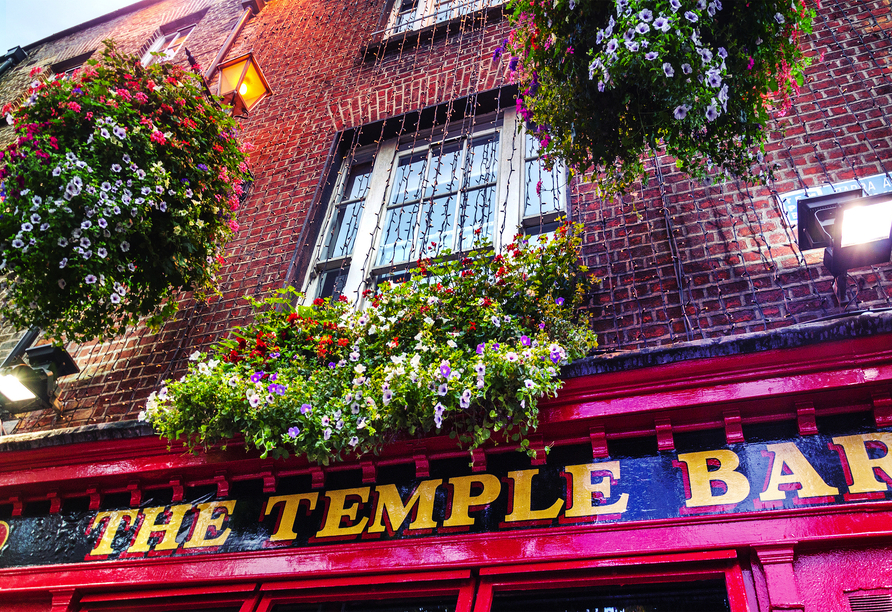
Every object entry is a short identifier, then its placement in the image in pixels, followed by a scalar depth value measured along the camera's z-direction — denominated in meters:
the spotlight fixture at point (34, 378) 6.02
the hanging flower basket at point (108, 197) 5.41
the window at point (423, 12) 8.61
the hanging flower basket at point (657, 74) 4.02
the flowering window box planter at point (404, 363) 4.11
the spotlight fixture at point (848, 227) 3.74
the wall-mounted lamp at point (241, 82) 7.16
